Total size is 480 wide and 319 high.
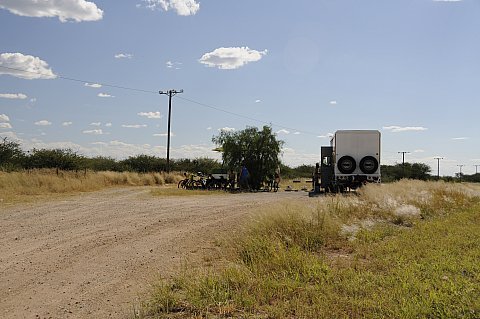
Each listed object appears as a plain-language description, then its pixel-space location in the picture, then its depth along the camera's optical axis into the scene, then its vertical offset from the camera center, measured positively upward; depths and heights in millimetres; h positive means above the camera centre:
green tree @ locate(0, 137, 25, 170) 41469 +1097
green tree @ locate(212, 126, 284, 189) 32125 +1360
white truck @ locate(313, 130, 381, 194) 24688 +857
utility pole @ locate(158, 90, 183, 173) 45762 +6153
